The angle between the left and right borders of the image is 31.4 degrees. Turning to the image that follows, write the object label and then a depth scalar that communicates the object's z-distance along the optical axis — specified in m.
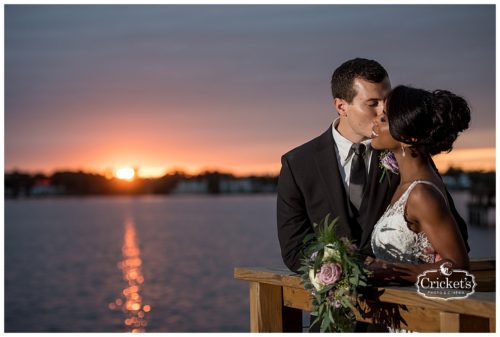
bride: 4.16
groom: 4.64
